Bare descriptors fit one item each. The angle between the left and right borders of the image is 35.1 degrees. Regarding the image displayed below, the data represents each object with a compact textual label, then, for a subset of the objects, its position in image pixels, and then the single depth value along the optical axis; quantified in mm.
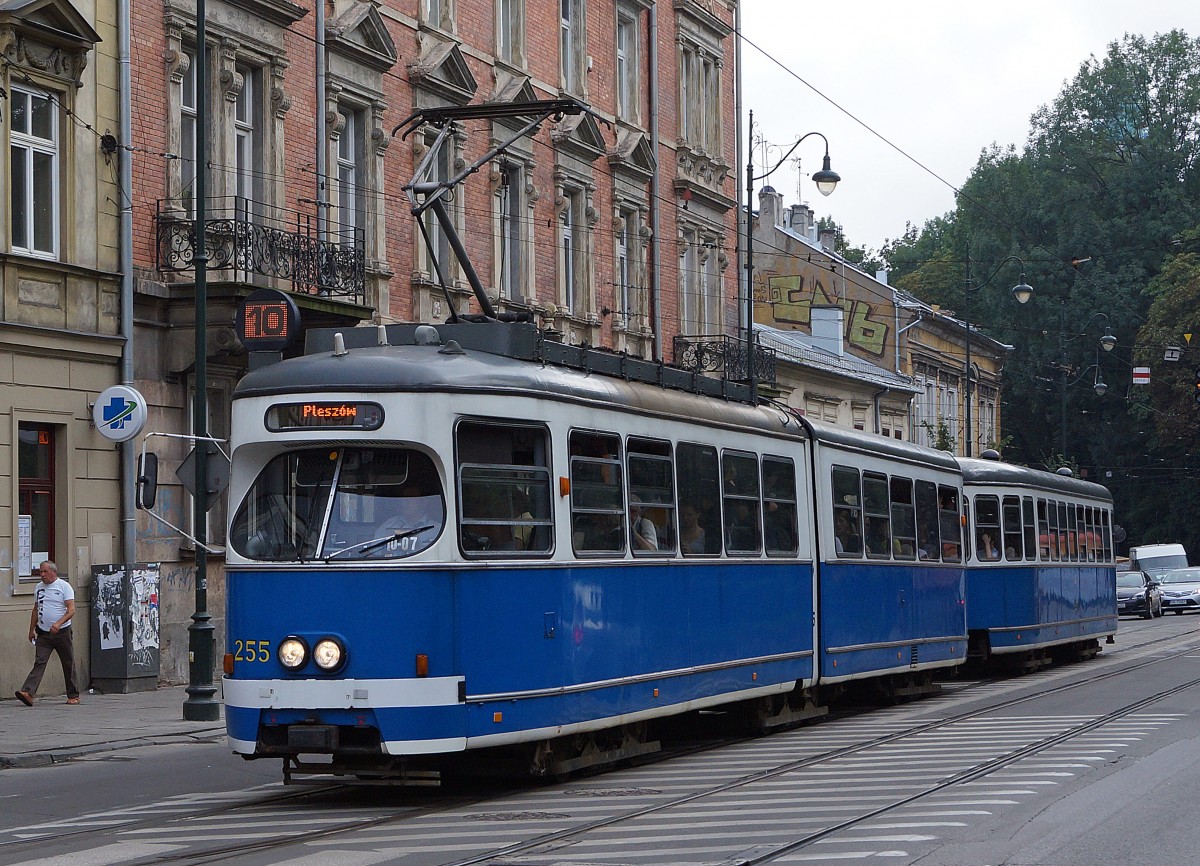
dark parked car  52000
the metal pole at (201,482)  18859
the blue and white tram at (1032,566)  25172
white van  61000
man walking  20484
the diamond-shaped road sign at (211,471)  19109
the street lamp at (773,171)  32594
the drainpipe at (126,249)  22906
